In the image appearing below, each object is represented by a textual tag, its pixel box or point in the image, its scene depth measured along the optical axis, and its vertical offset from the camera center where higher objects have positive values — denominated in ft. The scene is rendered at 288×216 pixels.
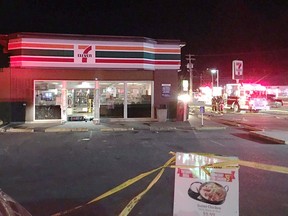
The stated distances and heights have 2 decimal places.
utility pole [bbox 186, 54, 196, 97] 124.53 +24.44
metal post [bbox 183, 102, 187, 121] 50.24 -2.16
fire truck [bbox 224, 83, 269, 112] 71.86 +1.44
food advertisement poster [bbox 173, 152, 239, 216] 9.64 -3.51
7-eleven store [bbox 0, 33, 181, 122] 47.83 +5.15
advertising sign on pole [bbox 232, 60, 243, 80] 73.60 +10.24
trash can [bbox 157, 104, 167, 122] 49.58 -2.61
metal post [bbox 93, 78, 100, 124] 49.60 -0.05
